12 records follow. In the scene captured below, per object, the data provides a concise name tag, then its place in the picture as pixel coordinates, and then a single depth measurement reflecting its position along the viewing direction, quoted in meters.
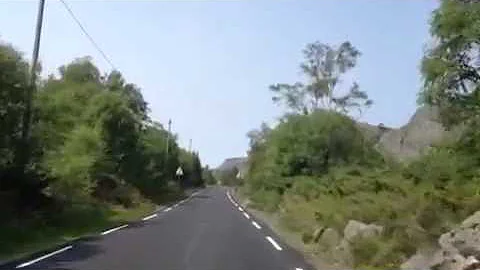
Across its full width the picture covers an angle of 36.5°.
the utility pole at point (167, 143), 89.48
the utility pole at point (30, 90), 23.64
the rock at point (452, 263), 12.13
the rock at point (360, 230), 17.38
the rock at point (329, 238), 20.07
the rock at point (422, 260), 13.02
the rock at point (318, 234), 22.62
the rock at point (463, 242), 12.12
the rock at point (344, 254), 17.14
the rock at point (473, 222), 13.65
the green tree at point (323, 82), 60.31
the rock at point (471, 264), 11.75
